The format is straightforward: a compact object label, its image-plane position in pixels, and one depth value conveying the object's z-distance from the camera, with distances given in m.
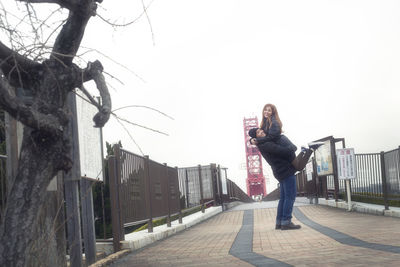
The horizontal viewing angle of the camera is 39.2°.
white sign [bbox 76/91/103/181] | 5.56
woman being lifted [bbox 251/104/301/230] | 8.74
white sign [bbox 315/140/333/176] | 15.84
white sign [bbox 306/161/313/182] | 19.90
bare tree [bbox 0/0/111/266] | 3.04
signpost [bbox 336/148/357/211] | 14.48
